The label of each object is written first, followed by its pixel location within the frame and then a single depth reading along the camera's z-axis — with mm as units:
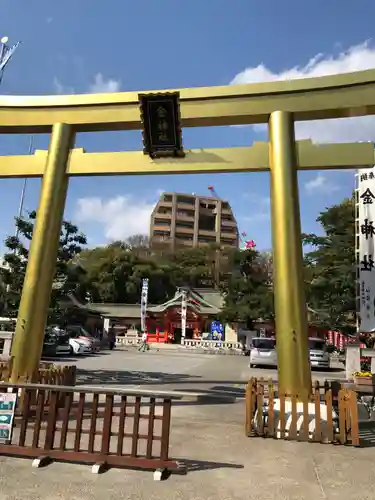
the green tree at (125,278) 53438
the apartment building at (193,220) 87625
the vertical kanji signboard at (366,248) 10633
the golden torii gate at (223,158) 6770
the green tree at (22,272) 16672
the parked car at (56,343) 21466
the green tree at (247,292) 33562
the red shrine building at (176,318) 42469
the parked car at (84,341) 25375
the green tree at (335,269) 18281
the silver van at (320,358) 20609
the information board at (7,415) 4684
